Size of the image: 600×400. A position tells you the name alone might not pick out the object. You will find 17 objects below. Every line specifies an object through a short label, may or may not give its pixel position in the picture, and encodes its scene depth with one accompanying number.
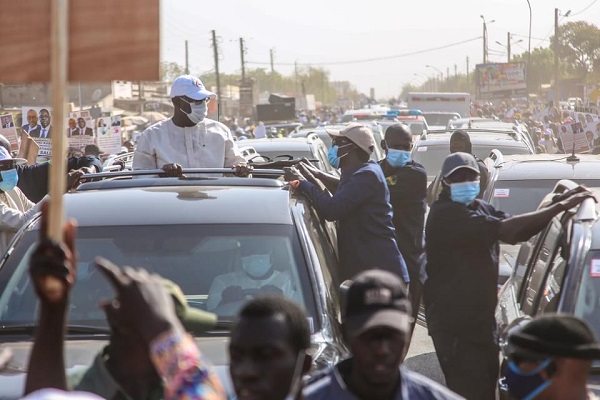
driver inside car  5.62
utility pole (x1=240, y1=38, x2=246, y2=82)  91.19
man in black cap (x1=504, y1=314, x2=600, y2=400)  3.64
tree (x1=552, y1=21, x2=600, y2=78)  96.88
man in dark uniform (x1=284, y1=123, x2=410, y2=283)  7.22
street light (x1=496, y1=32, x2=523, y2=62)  96.79
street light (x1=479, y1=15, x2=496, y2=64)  96.12
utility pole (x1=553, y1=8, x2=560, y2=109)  58.77
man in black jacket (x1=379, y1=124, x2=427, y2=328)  8.55
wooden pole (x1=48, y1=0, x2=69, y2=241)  2.91
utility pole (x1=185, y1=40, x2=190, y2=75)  97.49
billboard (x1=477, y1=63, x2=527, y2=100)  84.75
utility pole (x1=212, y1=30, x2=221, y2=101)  77.06
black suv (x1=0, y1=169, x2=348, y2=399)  5.43
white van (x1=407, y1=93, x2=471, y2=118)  49.97
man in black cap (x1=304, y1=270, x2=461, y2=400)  3.63
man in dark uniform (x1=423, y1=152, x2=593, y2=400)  6.71
